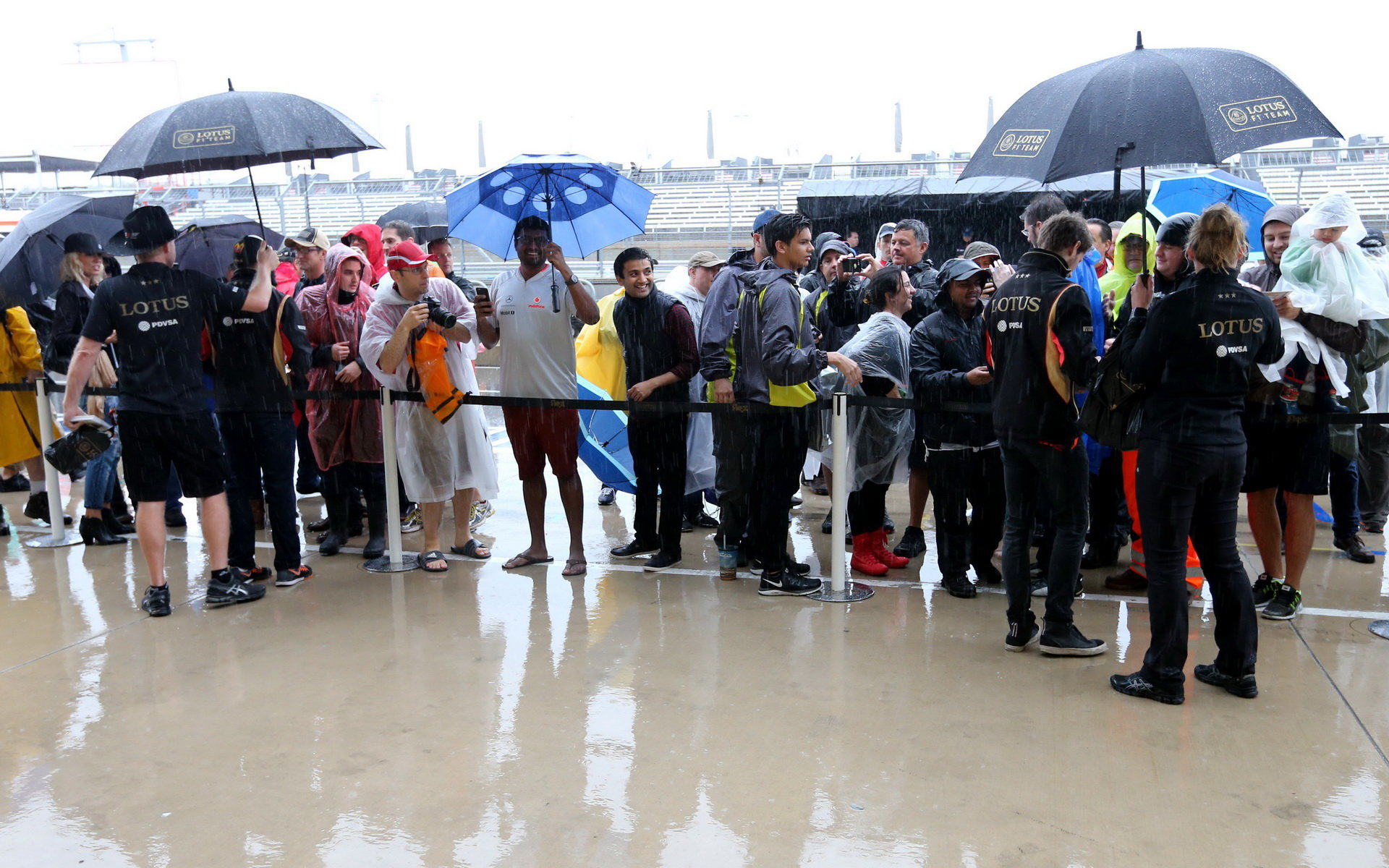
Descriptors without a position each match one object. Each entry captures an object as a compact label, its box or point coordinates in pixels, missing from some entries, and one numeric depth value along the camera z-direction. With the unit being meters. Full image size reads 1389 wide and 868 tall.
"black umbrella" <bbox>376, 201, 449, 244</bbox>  10.98
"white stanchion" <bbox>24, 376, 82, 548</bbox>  6.30
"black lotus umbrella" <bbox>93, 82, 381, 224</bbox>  5.37
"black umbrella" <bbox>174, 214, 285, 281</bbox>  7.36
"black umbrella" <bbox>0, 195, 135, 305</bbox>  6.31
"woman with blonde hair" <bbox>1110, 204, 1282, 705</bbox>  3.60
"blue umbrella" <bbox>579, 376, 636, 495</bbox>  6.38
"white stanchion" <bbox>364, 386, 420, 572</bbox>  5.63
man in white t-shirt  5.39
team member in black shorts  4.82
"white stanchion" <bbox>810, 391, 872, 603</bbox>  4.93
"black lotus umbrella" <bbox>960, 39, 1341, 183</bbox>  4.31
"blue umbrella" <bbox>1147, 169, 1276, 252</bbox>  7.49
